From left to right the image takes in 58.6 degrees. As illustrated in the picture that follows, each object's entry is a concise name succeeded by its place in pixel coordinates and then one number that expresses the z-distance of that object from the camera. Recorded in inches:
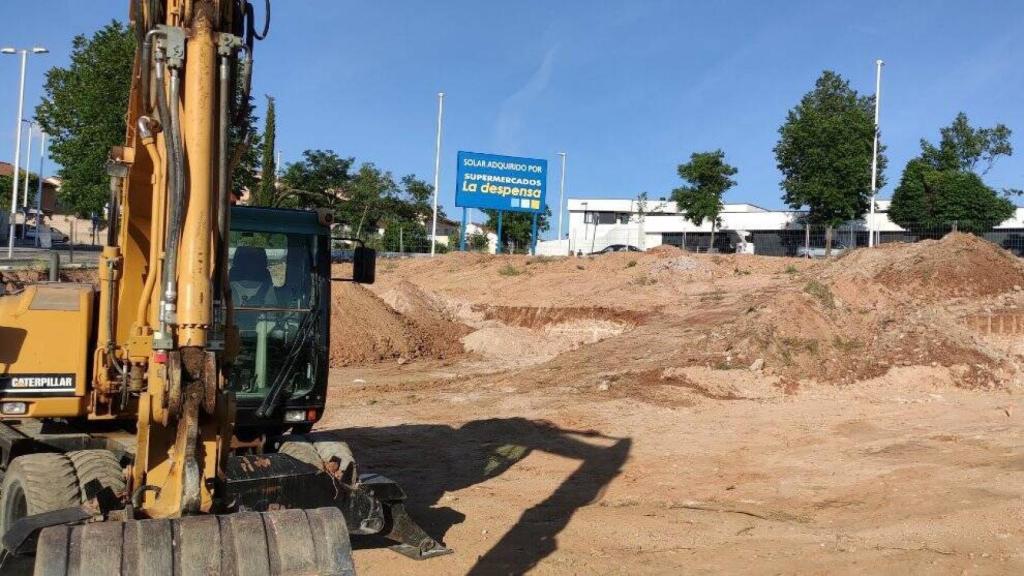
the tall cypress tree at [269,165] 1494.6
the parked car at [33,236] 2341.0
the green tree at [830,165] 1590.8
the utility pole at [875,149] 1425.3
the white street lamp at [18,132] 1347.2
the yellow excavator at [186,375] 165.5
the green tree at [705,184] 1822.1
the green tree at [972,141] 2188.7
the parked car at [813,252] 1460.4
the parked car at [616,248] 2014.0
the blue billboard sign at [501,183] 1632.6
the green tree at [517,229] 2385.5
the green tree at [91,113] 1122.7
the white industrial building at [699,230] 1594.5
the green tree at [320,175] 2175.4
